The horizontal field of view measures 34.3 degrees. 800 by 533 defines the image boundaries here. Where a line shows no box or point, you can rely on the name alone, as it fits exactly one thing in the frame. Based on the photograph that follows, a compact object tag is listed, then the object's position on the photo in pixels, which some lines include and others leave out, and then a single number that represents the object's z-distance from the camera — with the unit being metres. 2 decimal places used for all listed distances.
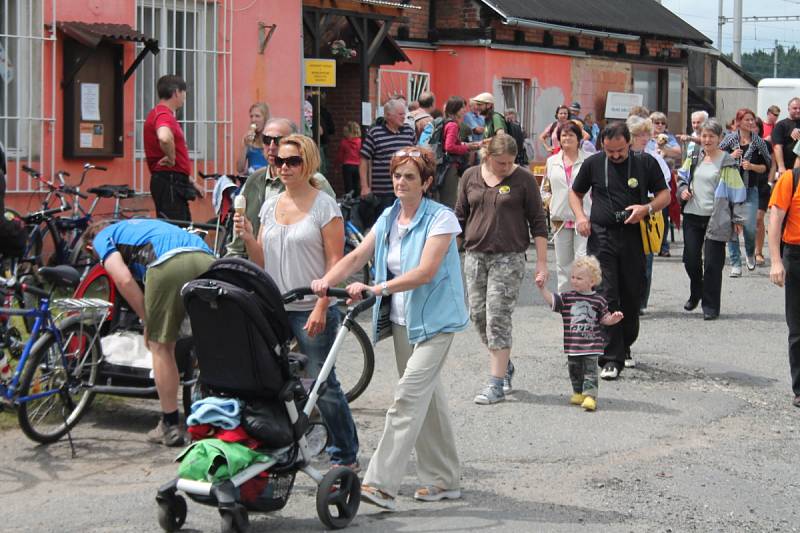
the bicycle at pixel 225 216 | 11.02
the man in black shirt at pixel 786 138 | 17.84
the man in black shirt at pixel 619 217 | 9.94
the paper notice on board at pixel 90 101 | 13.79
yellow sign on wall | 17.16
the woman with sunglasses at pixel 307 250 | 6.91
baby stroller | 5.88
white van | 30.56
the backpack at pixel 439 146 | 16.80
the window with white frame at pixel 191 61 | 14.85
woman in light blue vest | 6.48
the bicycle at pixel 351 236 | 12.10
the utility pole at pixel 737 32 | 42.12
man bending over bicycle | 7.50
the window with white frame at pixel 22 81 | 13.16
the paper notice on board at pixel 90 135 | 13.77
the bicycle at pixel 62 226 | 11.16
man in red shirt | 11.97
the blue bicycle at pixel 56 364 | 7.44
